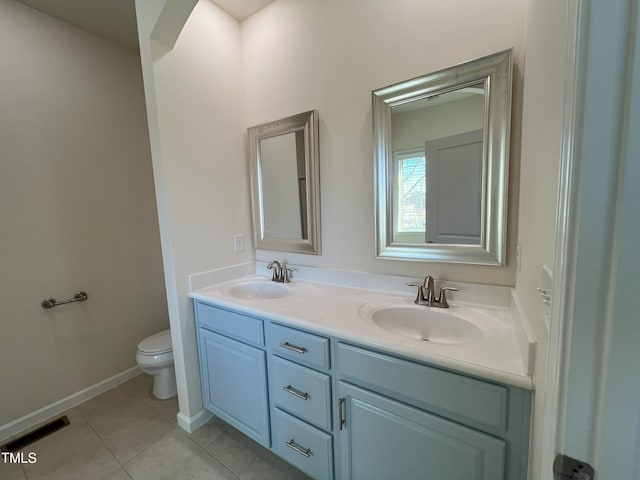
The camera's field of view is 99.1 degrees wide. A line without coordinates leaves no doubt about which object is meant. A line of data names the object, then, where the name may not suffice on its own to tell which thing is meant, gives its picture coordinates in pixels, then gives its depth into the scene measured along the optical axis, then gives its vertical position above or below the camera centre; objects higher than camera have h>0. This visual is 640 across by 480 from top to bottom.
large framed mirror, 1.17 +0.21
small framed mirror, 1.72 +0.19
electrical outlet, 1.96 -0.21
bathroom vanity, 0.83 -0.68
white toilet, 1.91 -1.02
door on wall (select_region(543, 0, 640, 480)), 0.32 -0.07
